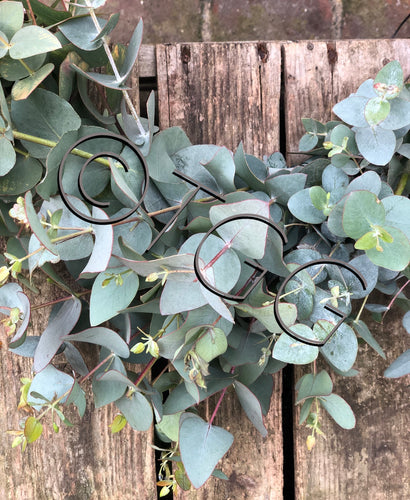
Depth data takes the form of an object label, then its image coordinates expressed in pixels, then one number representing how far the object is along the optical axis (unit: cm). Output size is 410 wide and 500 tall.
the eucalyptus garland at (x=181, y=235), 55
